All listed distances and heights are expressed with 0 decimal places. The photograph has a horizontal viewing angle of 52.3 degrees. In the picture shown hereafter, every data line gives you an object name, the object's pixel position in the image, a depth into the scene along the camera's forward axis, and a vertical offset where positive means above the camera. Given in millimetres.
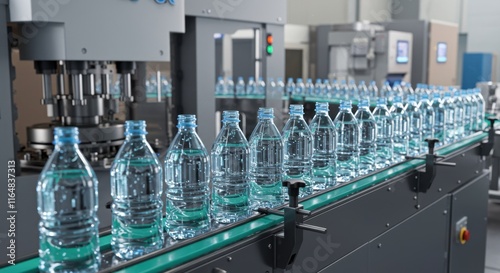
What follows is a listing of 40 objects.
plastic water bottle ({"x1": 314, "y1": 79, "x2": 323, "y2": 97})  5555 -174
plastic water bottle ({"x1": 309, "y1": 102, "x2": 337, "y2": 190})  1747 -263
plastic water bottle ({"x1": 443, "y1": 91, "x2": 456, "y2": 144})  2767 -232
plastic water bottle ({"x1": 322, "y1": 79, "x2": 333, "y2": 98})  5357 -182
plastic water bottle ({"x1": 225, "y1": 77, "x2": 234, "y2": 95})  5627 -149
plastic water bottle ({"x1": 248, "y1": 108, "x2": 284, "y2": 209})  1503 -284
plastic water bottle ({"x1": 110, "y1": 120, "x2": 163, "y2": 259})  1125 -281
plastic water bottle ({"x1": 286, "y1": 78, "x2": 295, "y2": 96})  5621 -167
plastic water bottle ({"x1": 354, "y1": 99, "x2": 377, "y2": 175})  1929 -249
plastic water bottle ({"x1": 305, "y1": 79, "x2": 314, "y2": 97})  5658 -180
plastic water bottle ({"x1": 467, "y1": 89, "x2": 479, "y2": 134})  3123 -227
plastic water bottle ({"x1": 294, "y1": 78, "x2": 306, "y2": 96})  5707 -169
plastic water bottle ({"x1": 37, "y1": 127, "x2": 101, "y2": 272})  970 -262
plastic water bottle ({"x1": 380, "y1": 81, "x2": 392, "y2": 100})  5062 -171
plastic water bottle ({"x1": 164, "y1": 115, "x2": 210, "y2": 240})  1254 -291
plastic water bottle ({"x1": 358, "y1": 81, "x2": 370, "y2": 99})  5168 -180
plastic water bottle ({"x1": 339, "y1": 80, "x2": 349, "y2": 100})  5251 -180
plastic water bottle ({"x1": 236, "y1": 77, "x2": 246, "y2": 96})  5429 -162
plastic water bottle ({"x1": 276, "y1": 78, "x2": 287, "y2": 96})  3820 -85
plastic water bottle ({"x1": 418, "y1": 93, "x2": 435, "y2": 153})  2551 -216
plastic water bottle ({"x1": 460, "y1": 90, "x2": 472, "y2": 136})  3057 -228
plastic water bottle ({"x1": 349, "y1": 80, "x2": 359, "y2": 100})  5027 -195
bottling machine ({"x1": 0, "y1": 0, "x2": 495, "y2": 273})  1246 -384
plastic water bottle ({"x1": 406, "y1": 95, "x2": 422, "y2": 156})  2379 -240
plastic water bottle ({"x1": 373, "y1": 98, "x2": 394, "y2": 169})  2111 -242
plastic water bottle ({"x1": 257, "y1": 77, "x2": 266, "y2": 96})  4660 -156
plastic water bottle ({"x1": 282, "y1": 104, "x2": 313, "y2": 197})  1652 -248
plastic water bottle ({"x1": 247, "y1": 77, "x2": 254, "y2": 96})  5088 -176
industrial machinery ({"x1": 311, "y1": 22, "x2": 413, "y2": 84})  6082 +250
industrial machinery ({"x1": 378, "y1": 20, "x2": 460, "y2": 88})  6637 +350
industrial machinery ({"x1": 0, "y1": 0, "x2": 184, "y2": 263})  1871 +40
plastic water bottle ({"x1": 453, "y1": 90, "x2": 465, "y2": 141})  2907 -231
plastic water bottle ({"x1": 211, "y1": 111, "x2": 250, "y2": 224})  1379 -288
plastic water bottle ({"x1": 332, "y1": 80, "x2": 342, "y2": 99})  5309 -186
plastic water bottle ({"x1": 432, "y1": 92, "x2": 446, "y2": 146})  2733 -218
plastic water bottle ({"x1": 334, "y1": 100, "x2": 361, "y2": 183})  1840 -258
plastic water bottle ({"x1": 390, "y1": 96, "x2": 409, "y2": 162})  2268 -234
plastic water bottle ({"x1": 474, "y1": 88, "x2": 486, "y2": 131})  3213 -244
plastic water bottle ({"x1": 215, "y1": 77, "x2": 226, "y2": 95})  5602 -155
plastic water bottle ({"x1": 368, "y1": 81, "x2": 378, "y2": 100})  5307 -183
